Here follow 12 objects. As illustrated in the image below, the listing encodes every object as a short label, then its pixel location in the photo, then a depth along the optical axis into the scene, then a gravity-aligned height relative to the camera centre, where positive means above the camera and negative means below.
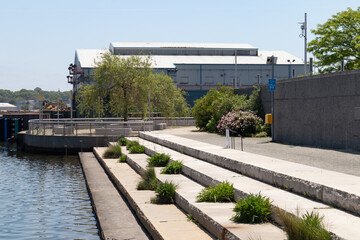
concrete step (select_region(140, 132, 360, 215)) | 9.90 -1.76
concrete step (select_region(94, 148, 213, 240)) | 10.27 -2.61
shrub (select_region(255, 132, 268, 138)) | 34.06 -2.00
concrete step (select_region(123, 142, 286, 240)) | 8.84 -2.26
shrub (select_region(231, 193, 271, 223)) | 9.77 -2.03
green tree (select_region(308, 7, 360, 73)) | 57.38 +7.22
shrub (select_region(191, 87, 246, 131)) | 39.94 -0.07
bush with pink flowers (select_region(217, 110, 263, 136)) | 34.69 -1.28
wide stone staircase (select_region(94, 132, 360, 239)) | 9.20 -2.01
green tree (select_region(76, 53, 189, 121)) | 45.06 +1.62
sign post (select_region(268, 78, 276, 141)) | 29.66 +1.04
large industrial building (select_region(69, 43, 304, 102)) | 92.31 +6.58
